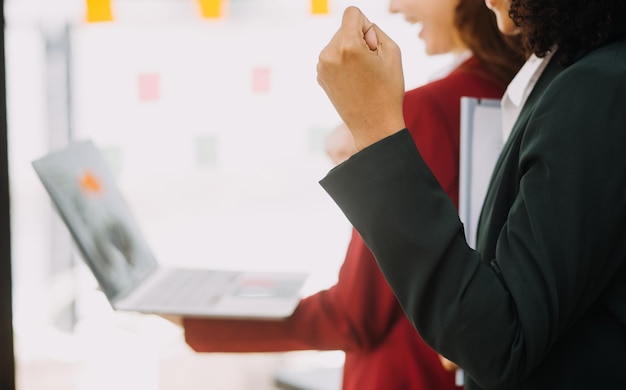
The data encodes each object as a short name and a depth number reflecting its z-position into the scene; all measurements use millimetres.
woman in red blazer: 2229
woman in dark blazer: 1691
